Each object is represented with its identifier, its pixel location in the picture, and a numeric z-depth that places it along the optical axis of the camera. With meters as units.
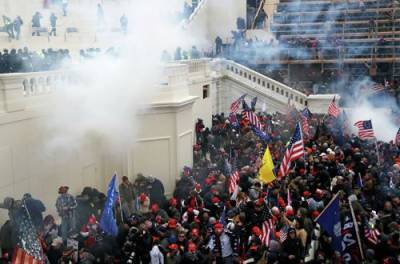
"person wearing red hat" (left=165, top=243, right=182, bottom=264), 9.68
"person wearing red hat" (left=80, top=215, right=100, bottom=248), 10.33
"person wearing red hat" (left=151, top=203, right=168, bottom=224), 11.25
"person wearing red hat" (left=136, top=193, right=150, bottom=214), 12.68
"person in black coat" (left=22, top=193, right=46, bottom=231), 10.88
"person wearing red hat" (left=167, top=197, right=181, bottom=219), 11.87
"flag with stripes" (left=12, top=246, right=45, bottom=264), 8.32
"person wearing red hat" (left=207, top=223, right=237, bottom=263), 10.45
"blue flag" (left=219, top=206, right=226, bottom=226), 10.76
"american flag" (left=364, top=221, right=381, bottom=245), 10.07
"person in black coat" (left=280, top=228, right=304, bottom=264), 9.77
